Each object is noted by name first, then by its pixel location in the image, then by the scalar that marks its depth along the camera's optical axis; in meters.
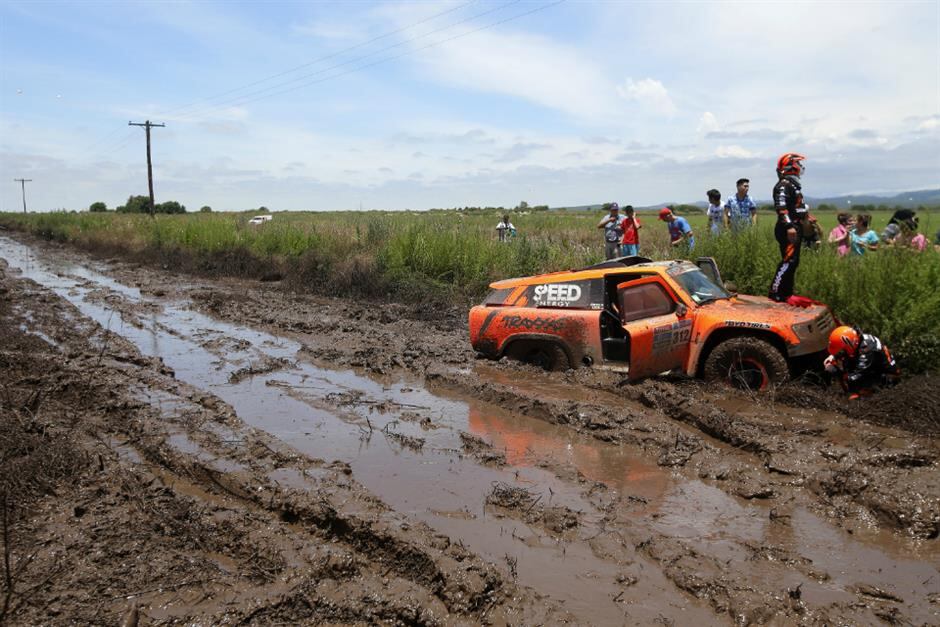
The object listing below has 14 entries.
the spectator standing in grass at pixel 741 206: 13.24
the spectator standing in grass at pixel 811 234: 10.93
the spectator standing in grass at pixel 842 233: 11.63
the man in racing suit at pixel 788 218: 8.94
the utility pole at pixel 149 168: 49.16
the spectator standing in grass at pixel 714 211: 14.23
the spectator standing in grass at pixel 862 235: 11.37
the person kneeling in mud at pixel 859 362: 7.30
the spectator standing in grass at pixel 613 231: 15.61
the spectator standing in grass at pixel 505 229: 21.09
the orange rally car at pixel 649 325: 7.79
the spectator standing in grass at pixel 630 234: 14.84
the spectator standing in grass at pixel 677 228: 13.69
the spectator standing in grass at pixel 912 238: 9.20
